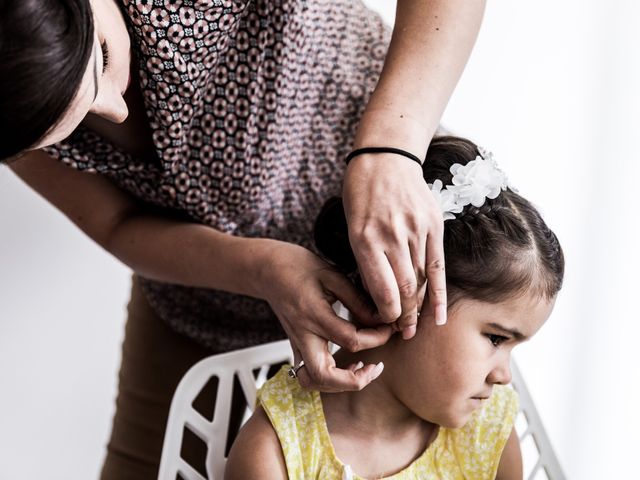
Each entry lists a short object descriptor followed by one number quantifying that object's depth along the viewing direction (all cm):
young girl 103
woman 87
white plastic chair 121
